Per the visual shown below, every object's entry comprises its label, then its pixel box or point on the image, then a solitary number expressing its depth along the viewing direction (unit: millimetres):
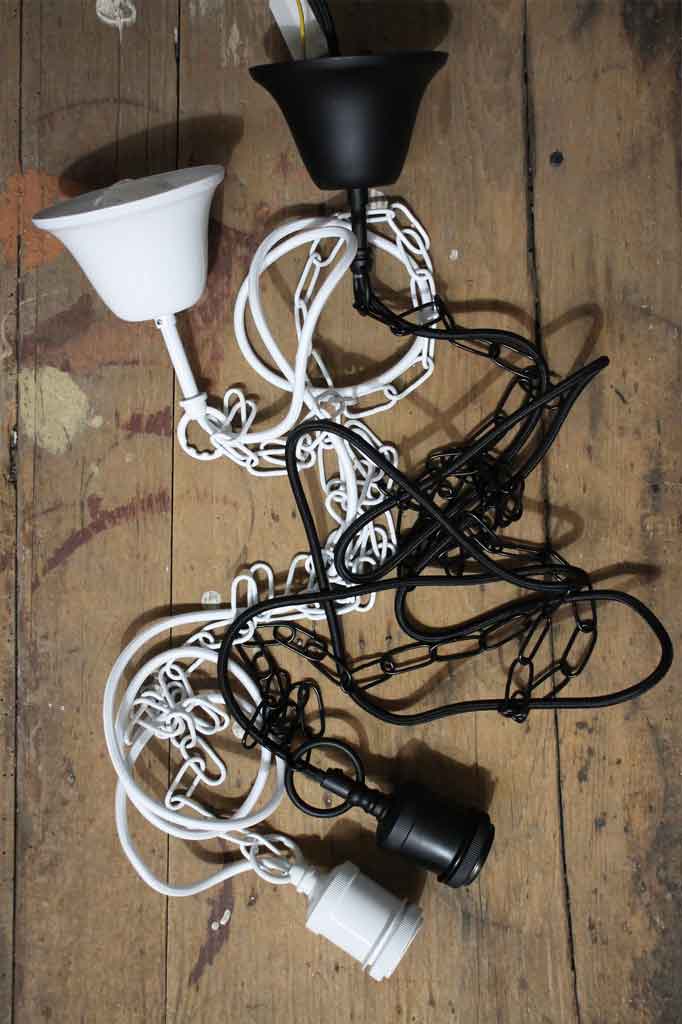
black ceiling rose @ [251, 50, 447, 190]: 704
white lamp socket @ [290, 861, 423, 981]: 780
